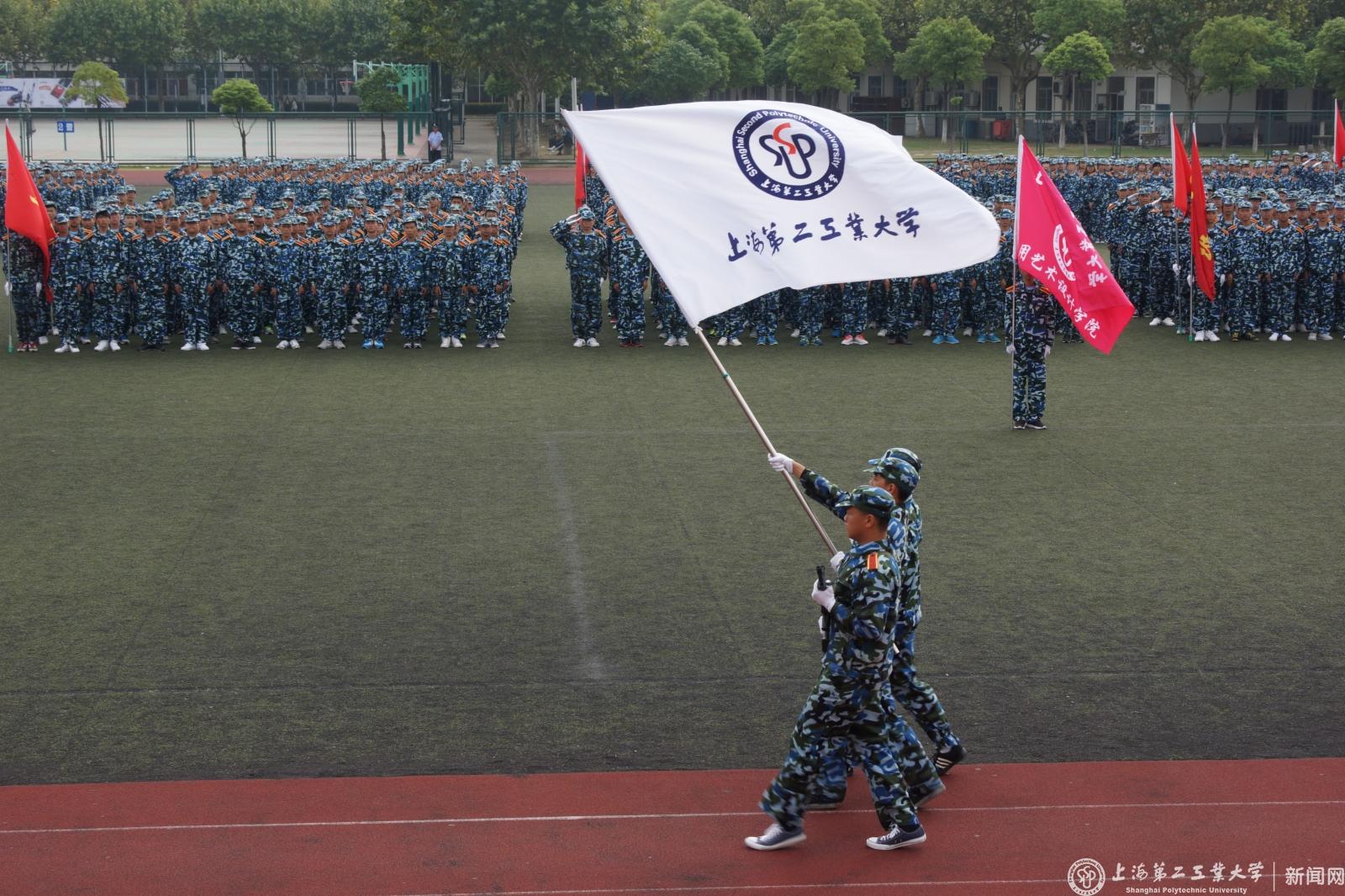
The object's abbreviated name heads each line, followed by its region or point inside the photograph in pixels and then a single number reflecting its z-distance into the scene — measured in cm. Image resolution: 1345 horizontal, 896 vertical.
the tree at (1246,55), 5675
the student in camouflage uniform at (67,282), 1836
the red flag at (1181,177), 1838
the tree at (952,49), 6450
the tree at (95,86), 6297
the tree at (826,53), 6694
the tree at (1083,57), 5856
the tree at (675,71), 6297
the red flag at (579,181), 2214
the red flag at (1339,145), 2856
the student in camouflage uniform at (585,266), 1888
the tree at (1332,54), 5466
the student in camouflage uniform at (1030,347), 1391
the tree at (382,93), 5703
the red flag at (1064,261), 1212
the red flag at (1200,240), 1834
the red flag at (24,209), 1759
